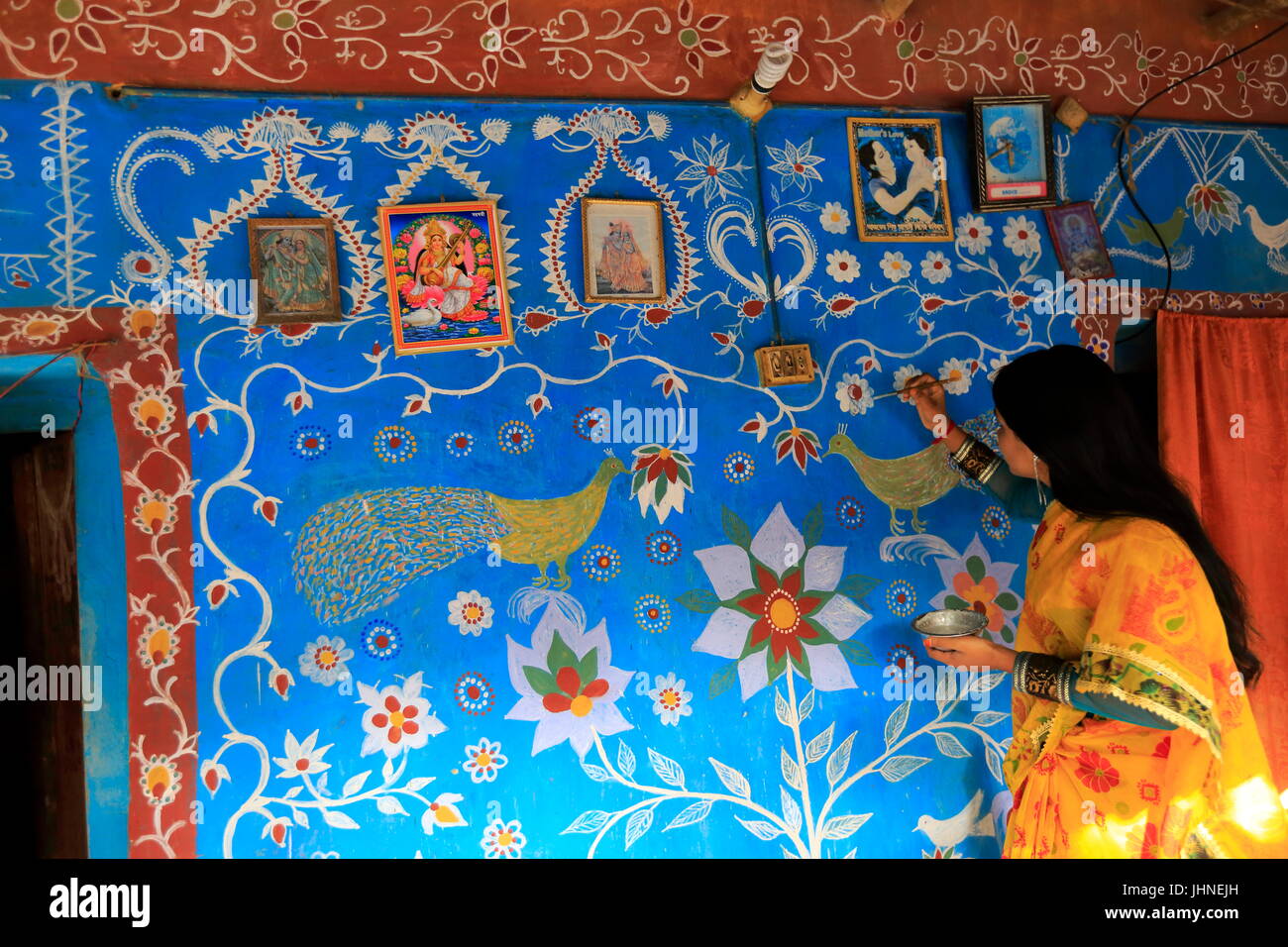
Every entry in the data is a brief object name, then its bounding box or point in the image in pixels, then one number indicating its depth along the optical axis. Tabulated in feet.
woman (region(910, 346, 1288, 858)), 5.17
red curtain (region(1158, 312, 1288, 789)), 7.38
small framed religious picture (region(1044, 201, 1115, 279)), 7.43
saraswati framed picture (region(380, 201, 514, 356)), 6.48
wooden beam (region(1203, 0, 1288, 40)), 7.50
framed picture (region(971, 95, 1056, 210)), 7.29
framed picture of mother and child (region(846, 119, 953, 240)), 7.16
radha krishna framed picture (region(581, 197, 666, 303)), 6.72
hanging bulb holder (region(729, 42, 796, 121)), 6.23
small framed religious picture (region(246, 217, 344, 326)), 6.29
